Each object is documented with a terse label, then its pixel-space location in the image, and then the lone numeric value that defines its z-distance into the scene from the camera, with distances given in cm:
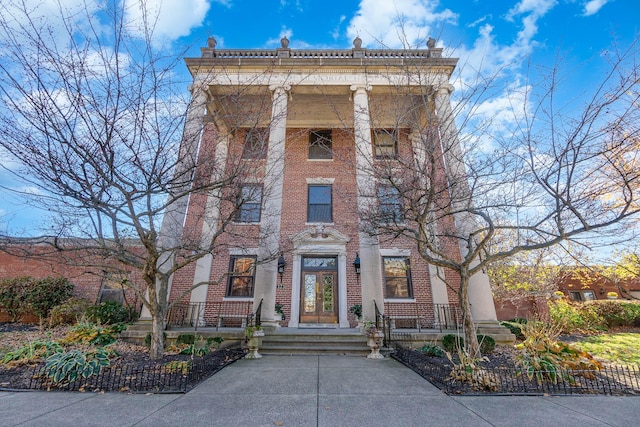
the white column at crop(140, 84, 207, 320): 640
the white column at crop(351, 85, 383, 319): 912
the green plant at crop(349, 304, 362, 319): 1113
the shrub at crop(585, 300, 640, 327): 1447
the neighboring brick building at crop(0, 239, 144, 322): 1222
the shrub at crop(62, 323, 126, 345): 770
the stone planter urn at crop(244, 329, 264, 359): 773
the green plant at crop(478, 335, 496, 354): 780
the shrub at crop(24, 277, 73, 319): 1124
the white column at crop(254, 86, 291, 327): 909
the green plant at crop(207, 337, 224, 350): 832
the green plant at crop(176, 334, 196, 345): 820
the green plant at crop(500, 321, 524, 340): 1034
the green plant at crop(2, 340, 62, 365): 619
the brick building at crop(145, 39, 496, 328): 1038
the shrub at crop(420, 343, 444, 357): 768
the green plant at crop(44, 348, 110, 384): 507
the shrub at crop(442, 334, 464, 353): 764
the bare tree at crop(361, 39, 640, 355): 588
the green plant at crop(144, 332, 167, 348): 790
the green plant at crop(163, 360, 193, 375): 539
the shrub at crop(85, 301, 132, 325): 1007
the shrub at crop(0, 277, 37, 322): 1126
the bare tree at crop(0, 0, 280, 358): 513
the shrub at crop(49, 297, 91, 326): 1064
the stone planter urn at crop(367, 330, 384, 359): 780
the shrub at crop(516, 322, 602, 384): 533
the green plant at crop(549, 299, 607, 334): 1337
